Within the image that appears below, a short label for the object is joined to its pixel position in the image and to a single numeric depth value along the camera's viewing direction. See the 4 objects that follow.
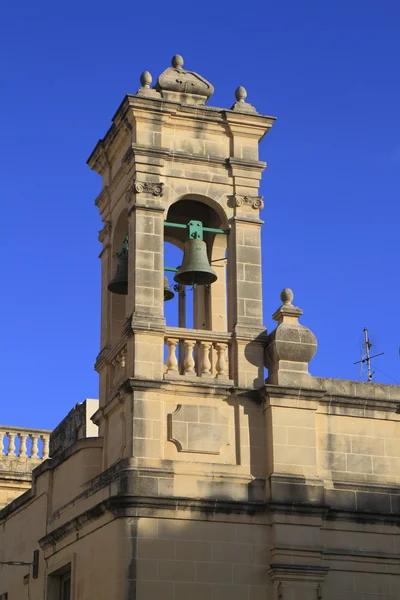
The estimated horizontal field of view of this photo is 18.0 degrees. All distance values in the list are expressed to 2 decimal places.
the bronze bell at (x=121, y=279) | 18.83
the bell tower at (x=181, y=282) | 17.31
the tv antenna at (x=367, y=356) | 24.40
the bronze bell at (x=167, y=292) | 19.36
